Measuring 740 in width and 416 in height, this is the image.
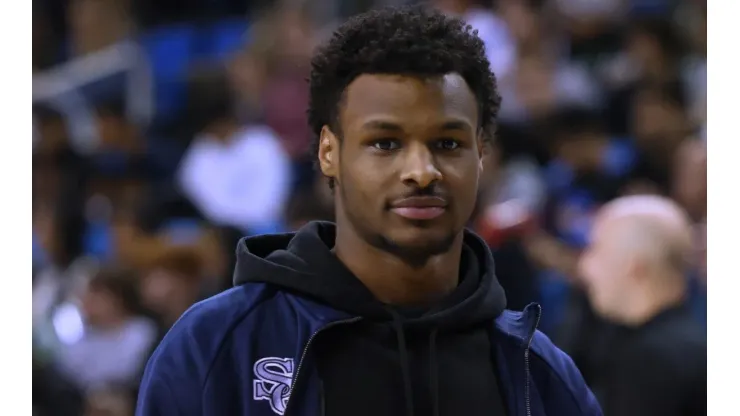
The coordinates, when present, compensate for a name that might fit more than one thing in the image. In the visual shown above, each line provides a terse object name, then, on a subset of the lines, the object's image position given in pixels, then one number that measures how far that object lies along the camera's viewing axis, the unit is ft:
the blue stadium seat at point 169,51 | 47.55
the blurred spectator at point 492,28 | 45.27
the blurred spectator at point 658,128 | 37.73
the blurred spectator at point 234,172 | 41.57
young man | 13.98
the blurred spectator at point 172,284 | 34.73
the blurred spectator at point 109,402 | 33.50
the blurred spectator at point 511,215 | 31.07
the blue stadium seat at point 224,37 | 47.96
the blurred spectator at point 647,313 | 23.16
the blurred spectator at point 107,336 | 34.45
